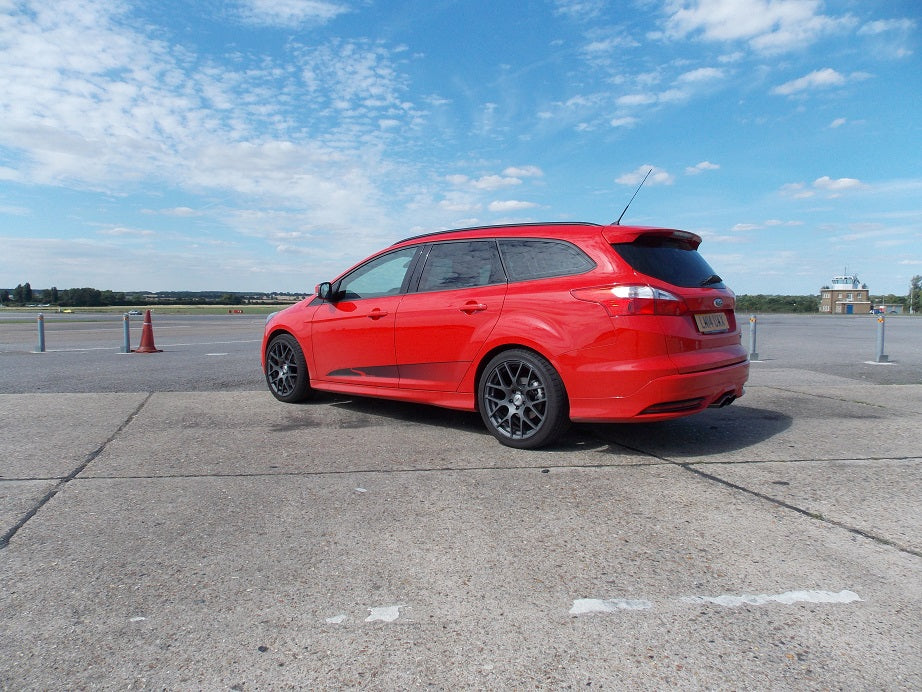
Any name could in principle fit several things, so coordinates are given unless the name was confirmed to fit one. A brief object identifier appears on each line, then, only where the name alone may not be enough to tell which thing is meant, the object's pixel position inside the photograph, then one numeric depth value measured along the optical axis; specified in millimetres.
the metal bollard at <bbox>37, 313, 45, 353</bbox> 13381
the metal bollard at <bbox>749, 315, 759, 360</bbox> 12520
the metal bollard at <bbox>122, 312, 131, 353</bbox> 13058
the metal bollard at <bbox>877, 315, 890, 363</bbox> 11667
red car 4465
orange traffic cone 13453
